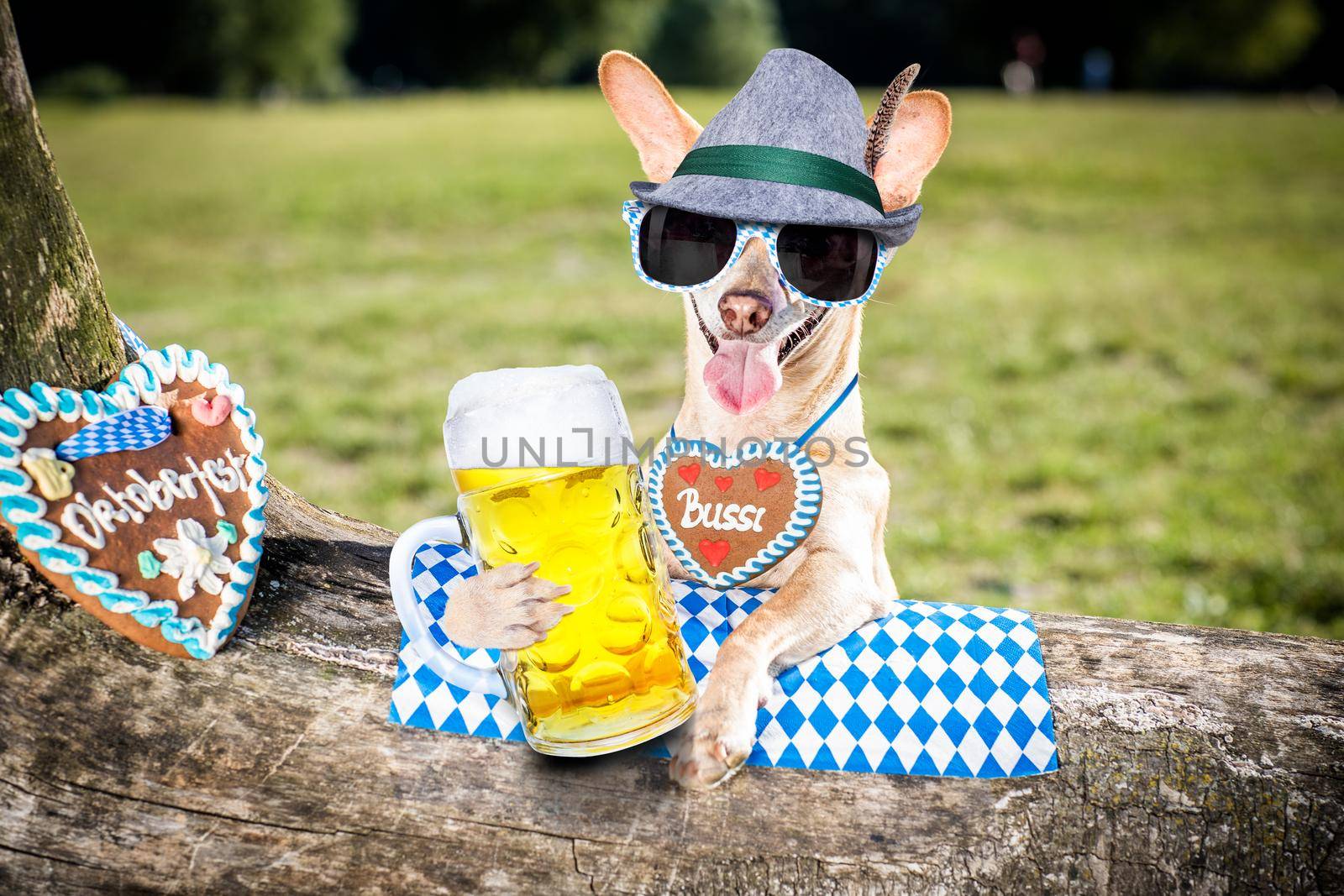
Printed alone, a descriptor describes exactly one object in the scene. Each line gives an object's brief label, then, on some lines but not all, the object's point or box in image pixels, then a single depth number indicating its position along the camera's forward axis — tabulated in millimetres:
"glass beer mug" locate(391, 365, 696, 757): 680
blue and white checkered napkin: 763
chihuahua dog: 719
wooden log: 732
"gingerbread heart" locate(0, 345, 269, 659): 711
